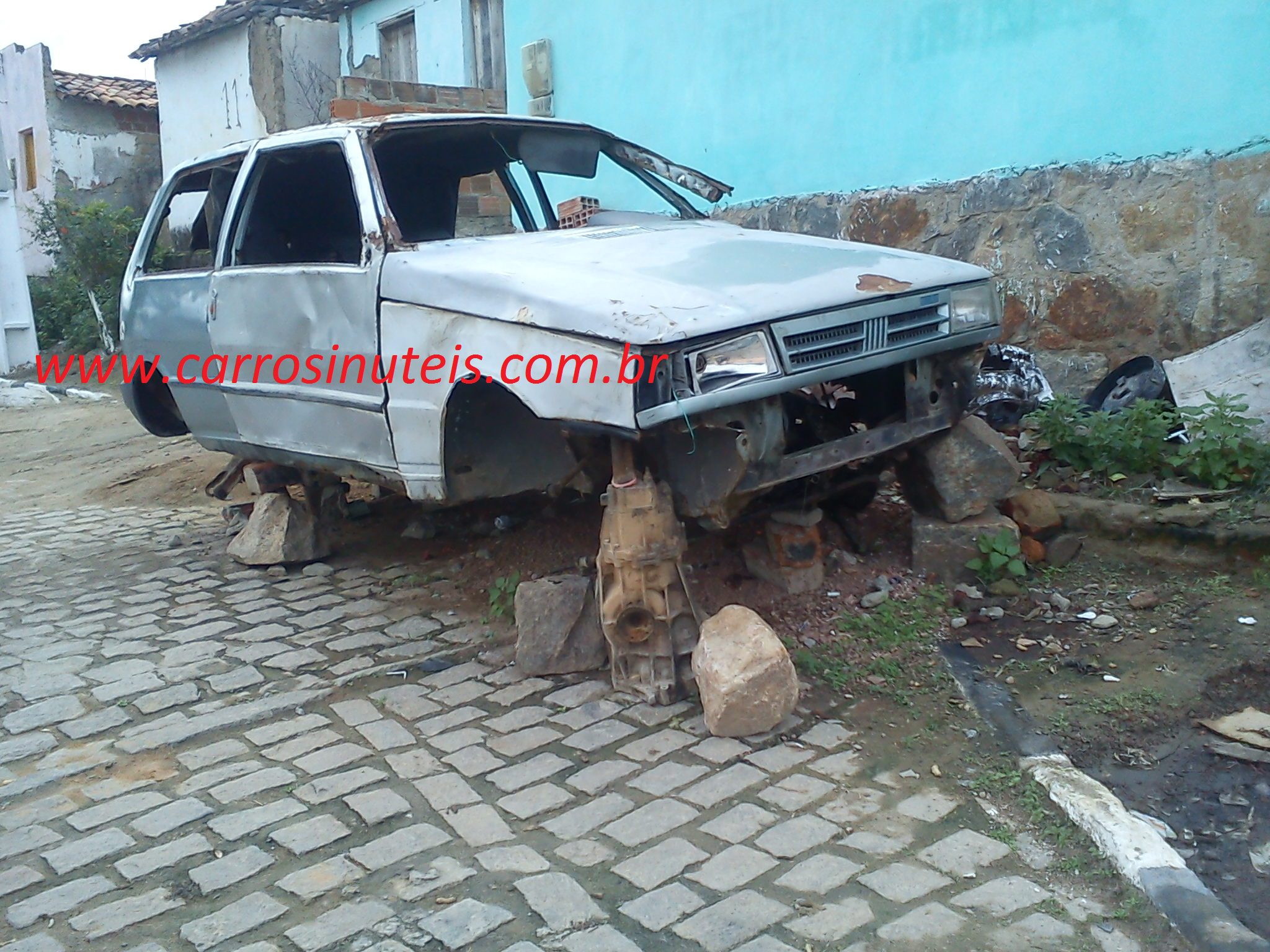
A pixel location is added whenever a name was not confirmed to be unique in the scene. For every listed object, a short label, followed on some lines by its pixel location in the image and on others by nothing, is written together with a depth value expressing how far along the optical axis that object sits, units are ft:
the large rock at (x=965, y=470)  13.60
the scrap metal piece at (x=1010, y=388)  18.40
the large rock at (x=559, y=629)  12.51
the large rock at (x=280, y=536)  17.33
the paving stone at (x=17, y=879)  8.80
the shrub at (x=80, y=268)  53.67
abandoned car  10.50
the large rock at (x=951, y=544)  13.89
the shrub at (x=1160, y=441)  14.71
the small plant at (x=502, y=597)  14.38
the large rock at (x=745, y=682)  10.53
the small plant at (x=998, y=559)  13.75
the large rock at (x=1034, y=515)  14.66
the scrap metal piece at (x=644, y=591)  11.25
